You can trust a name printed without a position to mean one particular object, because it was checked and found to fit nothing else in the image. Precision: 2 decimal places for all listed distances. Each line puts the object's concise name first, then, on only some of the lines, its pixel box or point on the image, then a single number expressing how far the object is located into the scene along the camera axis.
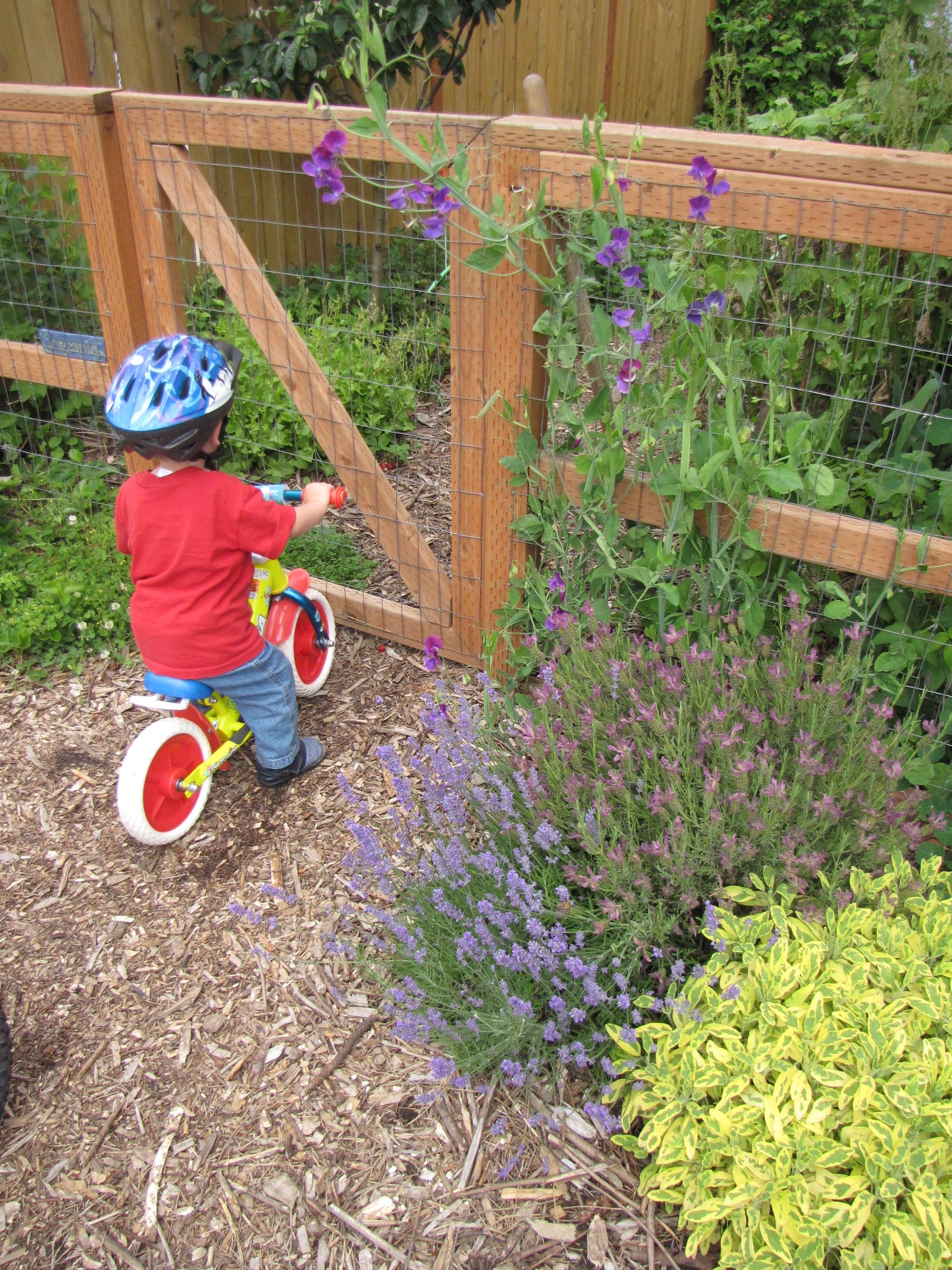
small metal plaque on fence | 4.14
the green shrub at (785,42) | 9.91
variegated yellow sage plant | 1.71
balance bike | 2.85
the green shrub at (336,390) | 4.70
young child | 2.62
